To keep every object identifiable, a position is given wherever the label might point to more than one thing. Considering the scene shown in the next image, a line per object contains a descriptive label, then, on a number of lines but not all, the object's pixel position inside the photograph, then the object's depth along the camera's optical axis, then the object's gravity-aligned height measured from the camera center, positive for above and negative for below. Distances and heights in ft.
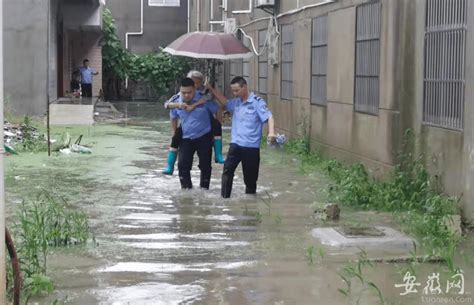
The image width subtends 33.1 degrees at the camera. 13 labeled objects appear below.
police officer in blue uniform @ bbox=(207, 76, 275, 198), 31.01 -1.45
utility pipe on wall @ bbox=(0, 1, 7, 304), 14.12 -2.23
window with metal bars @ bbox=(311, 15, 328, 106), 44.16 +1.94
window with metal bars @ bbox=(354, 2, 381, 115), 35.53 +1.68
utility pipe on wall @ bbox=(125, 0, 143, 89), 116.06 +8.68
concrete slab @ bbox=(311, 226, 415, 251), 22.27 -4.13
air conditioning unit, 55.21 +6.28
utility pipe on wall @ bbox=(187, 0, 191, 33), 114.62 +11.59
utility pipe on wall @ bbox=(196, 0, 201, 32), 100.97 +9.74
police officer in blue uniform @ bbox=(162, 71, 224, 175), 32.53 -1.58
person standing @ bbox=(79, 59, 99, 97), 89.76 +1.30
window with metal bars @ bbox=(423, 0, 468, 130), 26.94 +1.14
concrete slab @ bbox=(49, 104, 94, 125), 64.54 -1.85
